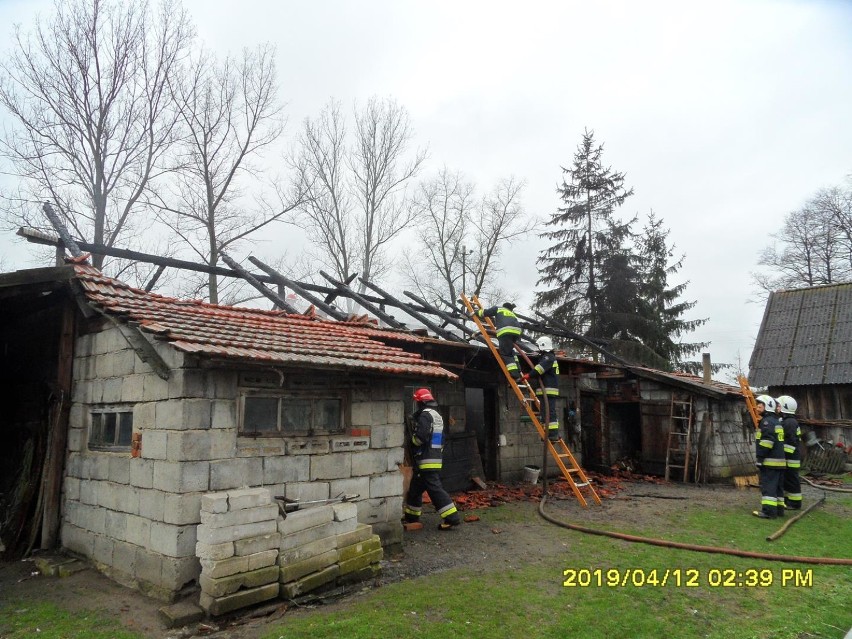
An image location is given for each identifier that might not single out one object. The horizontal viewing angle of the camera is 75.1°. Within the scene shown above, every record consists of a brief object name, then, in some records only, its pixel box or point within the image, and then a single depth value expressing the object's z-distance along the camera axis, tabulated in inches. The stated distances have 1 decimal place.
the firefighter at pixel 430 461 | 329.7
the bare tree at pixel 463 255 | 1098.1
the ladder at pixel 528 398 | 402.0
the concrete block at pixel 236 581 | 196.2
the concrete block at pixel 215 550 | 198.7
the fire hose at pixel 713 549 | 252.5
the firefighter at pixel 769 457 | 363.6
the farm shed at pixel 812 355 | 670.5
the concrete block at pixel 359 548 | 235.6
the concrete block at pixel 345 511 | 241.5
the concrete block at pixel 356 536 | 238.2
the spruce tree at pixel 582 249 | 1007.0
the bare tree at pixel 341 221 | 957.2
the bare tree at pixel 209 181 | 733.3
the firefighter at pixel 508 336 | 415.3
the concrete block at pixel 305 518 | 219.6
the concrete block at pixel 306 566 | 213.0
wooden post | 281.4
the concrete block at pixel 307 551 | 215.5
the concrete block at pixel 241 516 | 202.8
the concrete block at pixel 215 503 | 203.6
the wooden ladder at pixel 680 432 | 553.9
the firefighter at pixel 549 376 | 423.8
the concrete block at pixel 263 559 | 207.2
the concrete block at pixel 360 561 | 234.1
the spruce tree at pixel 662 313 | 976.3
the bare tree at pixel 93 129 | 624.1
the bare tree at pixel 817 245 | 1031.6
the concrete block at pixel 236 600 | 195.0
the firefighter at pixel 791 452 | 373.4
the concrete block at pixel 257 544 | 205.8
